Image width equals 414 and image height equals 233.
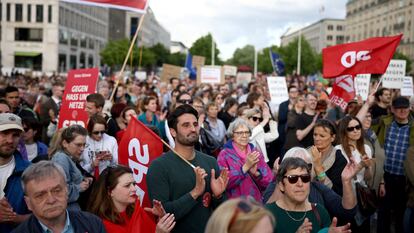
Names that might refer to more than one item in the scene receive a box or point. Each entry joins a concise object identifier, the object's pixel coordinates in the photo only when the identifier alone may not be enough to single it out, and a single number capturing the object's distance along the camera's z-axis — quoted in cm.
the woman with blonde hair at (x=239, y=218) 255
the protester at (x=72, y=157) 511
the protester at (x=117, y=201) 425
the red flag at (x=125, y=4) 946
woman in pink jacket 557
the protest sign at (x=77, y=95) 806
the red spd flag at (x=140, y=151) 506
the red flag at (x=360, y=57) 977
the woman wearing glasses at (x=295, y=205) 405
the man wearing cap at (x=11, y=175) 411
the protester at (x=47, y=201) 333
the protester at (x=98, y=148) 616
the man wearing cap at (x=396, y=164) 788
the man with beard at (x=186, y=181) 419
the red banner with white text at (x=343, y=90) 1082
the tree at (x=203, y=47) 8888
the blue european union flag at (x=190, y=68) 2925
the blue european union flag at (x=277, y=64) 3075
